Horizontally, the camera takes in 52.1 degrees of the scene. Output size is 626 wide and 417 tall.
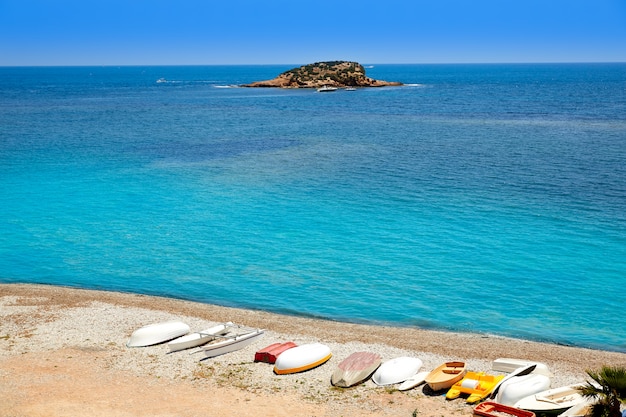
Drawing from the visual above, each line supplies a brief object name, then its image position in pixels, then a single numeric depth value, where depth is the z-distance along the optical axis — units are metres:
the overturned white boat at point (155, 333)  24.22
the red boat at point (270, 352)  22.61
